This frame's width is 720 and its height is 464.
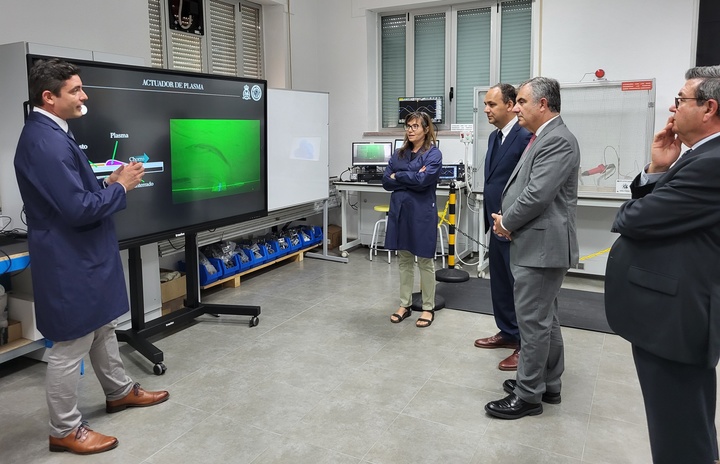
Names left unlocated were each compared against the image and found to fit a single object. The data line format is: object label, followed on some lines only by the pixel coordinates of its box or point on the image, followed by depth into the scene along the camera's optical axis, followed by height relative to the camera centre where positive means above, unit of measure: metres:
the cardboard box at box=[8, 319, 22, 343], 3.20 -0.97
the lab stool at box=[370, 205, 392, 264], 6.04 -0.77
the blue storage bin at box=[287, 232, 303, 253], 5.84 -0.85
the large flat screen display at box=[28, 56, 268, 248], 3.01 +0.12
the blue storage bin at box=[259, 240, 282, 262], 5.49 -0.87
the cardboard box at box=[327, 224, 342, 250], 6.51 -0.89
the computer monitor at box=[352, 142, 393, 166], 6.16 +0.08
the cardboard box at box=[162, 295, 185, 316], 4.34 -1.13
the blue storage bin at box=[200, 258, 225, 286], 4.66 -0.95
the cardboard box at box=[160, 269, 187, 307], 4.32 -1.00
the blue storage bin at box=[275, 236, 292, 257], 5.64 -0.86
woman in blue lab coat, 3.83 -0.26
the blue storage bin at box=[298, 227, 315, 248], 6.02 -0.82
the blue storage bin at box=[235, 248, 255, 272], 5.05 -0.90
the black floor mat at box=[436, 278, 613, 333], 4.03 -1.15
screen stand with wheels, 3.34 -1.06
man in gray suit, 2.46 -0.28
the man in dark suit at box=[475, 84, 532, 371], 3.18 -0.17
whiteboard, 5.13 +0.13
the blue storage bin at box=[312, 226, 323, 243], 6.22 -0.82
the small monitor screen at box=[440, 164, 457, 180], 5.75 -0.12
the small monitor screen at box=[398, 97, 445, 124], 6.21 +0.61
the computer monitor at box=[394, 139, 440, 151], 6.05 +0.19
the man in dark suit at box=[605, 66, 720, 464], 1.55 -0.36
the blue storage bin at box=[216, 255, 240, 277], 4.87 -0.93
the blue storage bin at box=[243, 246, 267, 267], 5.22 -0.90
